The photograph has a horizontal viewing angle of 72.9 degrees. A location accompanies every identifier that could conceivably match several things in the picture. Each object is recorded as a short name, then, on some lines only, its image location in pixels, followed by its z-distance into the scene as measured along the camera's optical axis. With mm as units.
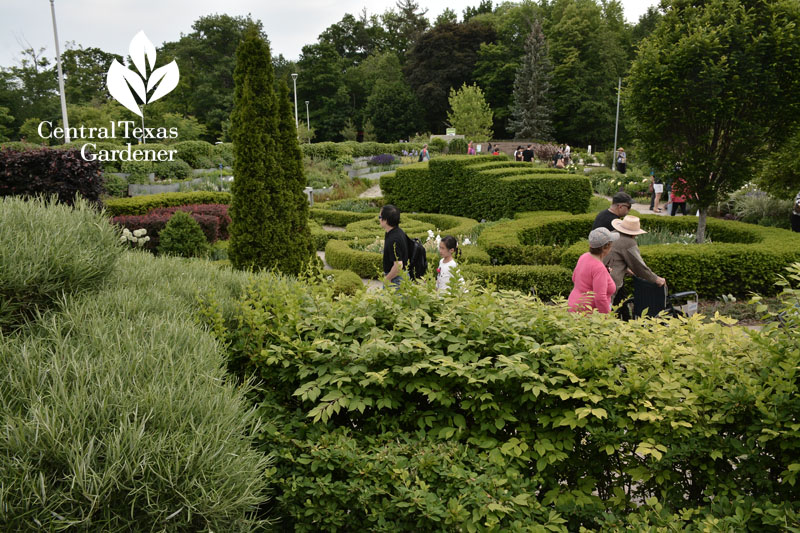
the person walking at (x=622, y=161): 28453
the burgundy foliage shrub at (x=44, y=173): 10430
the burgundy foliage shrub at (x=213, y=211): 13498
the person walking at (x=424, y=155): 33688
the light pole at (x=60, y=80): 23078
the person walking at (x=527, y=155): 30031
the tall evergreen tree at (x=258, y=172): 6754
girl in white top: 5933
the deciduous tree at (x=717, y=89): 8914
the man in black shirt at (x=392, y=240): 5797
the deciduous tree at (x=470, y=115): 44750
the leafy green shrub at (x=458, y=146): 40094
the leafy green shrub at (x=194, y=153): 27078
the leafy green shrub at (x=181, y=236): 10240
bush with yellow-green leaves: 2441
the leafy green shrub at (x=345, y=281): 7926
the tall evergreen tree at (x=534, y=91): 50469
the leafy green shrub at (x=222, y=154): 27938
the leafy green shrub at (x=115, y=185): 21066
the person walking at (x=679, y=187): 10141
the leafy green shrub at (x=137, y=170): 22594
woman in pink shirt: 4797
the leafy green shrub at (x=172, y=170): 24156
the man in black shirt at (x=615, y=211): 6609
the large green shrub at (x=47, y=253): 2518
